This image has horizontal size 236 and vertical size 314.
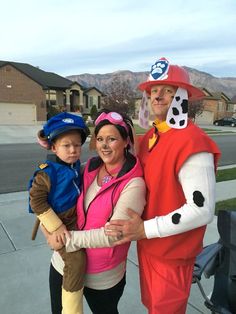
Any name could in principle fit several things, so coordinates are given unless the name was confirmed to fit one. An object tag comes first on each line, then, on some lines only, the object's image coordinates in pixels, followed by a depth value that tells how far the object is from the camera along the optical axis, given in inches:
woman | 49.0
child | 52.0
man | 45.1
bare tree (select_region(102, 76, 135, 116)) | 1216.3
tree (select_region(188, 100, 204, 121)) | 1251.7
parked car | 1342.7
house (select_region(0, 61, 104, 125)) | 944.7
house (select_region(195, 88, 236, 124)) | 1646.4
